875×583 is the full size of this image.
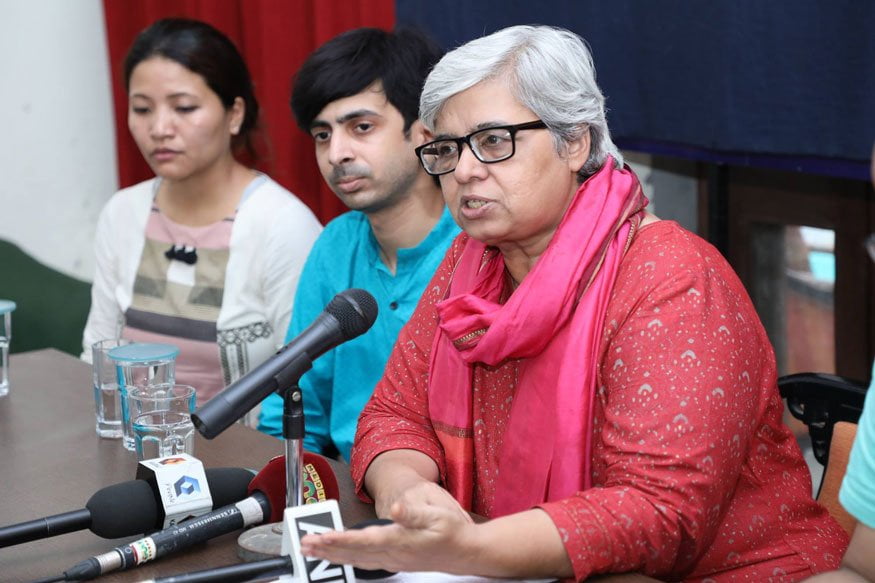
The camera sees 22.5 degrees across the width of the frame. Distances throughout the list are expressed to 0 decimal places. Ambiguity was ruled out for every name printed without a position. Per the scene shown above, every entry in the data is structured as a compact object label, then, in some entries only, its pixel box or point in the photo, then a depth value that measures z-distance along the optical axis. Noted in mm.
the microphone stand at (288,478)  2167
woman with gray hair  2213
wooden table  2240
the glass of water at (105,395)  2615
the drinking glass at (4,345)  2802
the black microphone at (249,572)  2139
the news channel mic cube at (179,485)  2265
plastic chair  2426
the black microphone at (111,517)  2226
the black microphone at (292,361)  2098
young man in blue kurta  2863
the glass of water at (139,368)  2576
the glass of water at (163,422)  2494
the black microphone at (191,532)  2180
